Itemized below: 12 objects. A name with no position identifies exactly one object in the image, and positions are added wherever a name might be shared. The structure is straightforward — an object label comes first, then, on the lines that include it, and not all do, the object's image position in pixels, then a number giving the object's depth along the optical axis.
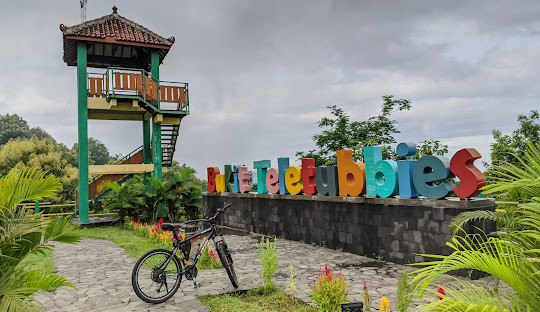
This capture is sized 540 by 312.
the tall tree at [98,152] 63.78
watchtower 17.05
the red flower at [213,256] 8.70
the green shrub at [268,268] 6.61
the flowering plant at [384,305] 4.33
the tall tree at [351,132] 23.72
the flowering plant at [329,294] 5.28
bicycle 6.02
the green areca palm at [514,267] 2.43
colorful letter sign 7.56
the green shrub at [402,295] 4.43
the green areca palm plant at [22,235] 3.80
